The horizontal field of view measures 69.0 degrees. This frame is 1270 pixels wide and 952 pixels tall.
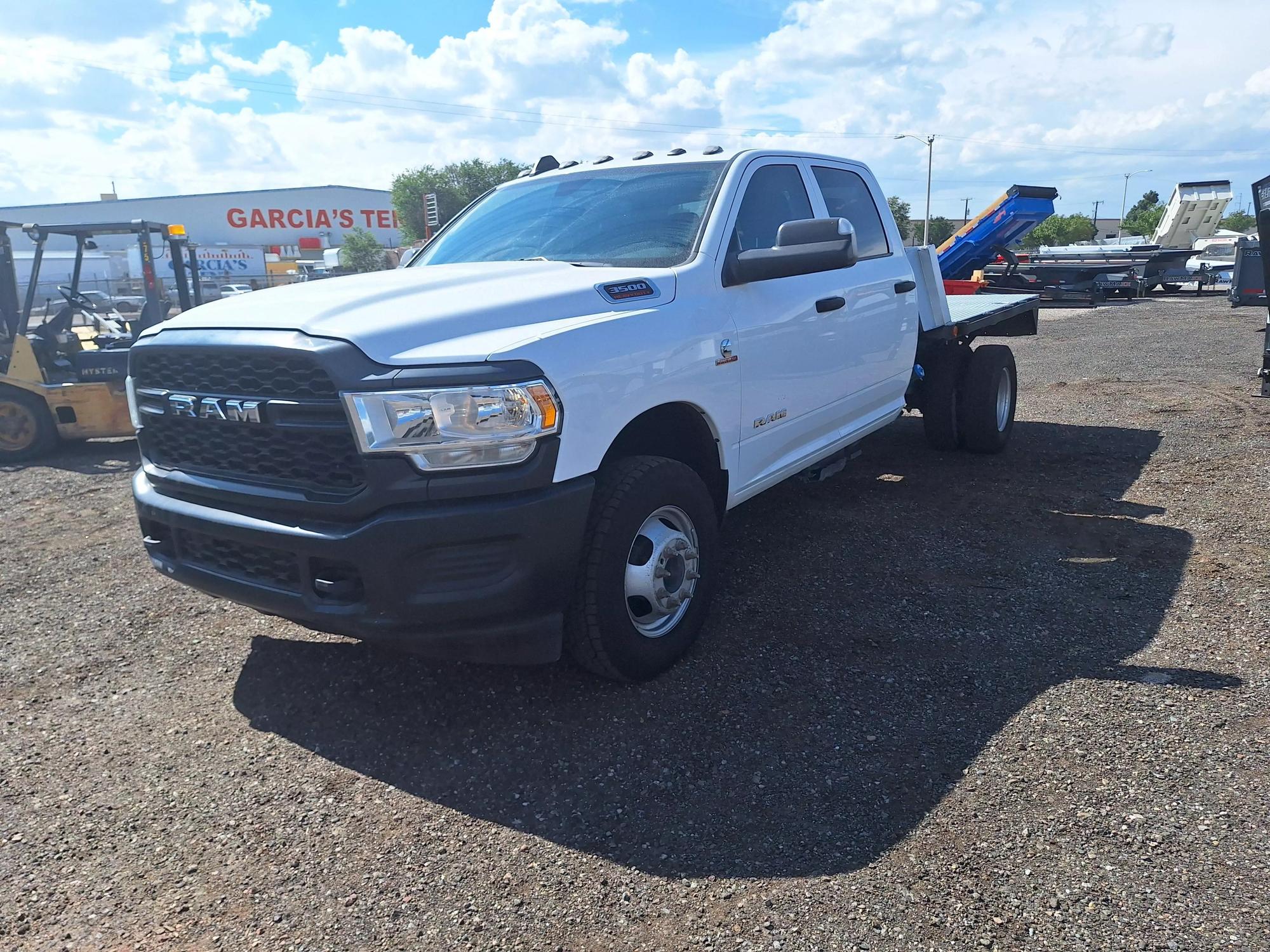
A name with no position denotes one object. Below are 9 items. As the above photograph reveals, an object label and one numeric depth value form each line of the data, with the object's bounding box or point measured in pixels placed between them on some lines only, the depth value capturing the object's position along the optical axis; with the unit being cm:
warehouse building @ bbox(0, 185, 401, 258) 6875
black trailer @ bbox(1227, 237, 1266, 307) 1231
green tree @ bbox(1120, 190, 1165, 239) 7488
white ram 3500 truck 279
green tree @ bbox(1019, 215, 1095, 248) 7869
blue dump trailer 1256
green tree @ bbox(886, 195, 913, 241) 5499
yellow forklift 894
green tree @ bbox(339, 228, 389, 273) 5384
